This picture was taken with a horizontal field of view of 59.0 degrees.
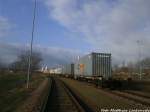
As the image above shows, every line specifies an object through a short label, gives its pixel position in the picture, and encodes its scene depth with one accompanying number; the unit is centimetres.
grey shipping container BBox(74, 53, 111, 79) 1646
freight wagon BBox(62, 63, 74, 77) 3516
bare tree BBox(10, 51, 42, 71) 7174
